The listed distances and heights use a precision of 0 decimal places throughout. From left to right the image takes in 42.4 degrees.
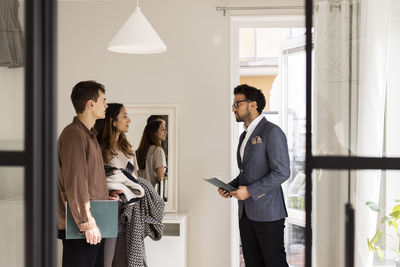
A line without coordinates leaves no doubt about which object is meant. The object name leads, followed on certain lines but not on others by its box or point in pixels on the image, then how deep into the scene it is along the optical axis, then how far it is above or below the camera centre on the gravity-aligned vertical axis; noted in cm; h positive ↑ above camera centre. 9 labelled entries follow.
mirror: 446 -6
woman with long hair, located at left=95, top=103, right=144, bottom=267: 303 -26
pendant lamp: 288 +48
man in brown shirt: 260 -27
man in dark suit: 337 -48
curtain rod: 434 +97
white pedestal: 416 -102
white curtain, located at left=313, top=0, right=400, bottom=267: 159 +7
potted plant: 160 -34
